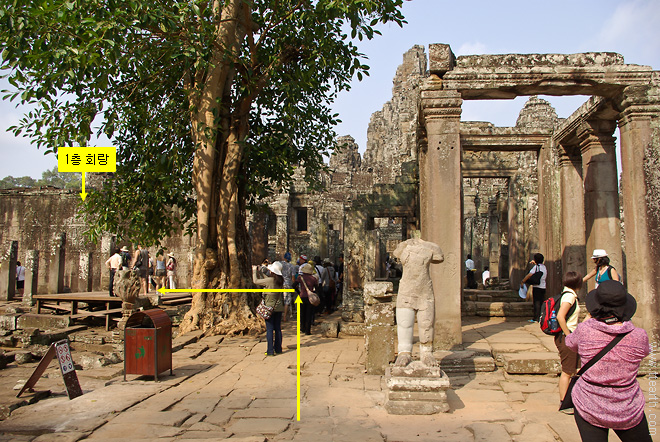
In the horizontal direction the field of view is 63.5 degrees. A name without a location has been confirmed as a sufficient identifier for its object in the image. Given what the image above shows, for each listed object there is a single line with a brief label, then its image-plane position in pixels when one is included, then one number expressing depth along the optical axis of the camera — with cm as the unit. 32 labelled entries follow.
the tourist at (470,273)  1706
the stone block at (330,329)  996
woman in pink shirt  301
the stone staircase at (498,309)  1081
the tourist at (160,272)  1752
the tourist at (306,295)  1024
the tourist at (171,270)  1739
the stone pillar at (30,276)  1419
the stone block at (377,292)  684
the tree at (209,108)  783
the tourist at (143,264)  1505
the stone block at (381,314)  684
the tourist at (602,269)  678
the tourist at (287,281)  1282
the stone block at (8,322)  1184
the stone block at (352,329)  985
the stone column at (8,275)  1642
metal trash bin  660
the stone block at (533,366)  643
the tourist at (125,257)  1538
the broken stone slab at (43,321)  1165
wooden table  1217
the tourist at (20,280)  1762
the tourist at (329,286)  1451
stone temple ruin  720
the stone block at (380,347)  688
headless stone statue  577
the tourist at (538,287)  986
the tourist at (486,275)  1989
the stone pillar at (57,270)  1639
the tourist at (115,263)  1457
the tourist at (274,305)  818
